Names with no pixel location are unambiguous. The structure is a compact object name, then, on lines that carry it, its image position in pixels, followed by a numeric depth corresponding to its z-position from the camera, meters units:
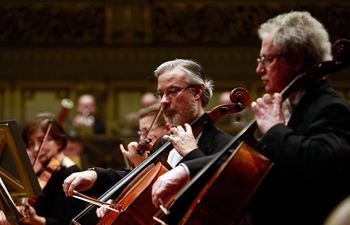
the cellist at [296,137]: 4.23
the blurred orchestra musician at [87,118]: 15.27
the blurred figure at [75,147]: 12.65
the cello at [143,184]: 5.37
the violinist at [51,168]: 8.46
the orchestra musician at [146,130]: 7.29
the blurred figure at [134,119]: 15.42
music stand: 6.88
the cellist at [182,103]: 5.86
